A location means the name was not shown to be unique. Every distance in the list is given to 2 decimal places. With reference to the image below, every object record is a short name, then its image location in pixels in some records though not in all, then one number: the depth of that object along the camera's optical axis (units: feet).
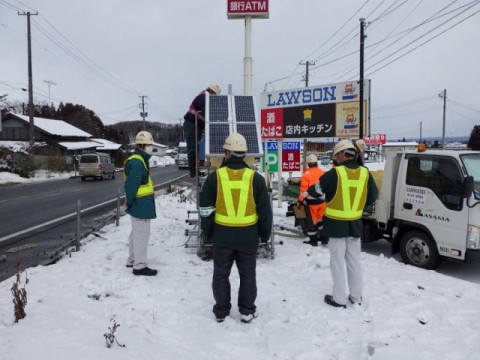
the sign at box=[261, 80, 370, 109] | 39.29
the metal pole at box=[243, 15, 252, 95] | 32.17
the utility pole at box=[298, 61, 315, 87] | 134.82
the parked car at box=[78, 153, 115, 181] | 99.35
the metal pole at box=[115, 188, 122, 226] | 32.83
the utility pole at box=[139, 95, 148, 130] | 228.84
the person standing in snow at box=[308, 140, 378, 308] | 16.42
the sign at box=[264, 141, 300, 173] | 47.91
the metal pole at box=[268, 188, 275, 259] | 23.36
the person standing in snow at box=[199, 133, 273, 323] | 14.89
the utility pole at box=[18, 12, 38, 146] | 109.19
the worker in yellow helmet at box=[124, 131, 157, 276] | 19.95
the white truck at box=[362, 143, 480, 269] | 20.57
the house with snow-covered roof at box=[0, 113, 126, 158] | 157.79
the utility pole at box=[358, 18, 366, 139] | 64.13
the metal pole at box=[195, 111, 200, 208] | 24.49
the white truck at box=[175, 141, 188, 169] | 159.12
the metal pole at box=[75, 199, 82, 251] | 23.91
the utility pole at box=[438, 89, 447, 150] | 189.27
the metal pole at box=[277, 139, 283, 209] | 46.23
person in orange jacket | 26.89
